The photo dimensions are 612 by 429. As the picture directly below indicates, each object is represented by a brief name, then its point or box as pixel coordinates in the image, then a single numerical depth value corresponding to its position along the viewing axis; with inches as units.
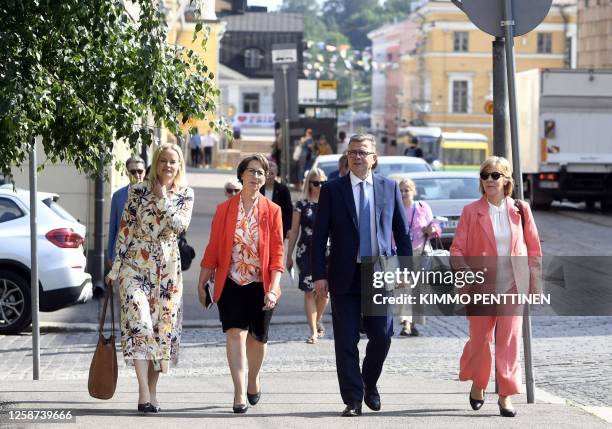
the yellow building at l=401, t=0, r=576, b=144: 3703.2
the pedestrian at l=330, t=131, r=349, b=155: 1927.9
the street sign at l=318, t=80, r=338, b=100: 2170.3
